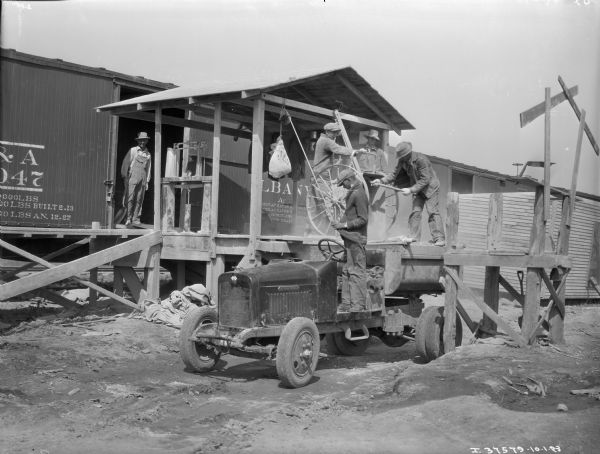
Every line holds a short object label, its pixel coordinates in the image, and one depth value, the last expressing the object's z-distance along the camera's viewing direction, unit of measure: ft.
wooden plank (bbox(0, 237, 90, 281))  37.81
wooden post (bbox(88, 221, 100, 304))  41.19
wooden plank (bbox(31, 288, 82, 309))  39.63
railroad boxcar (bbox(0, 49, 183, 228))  42.22
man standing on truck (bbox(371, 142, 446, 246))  34.06
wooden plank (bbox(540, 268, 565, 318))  28.02
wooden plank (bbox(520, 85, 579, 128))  25.91
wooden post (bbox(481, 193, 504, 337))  29.91
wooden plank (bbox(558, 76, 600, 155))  26.12
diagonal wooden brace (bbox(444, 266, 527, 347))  27.61
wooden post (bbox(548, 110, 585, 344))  28.78
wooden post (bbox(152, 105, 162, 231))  41.98
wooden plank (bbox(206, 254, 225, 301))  39.11
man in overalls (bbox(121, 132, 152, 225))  46.75
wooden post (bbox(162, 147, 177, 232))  42.24
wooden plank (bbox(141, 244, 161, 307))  40.86
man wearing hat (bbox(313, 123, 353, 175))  38.04
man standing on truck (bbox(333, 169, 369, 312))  28.45
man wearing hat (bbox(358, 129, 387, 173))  43.14
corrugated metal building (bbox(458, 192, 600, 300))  60.29
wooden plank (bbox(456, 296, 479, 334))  31.13
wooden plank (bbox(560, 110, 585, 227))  27.96
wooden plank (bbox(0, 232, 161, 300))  32.94
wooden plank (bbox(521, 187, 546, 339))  27.89
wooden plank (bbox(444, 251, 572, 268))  27.61
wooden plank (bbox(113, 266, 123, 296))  42.35
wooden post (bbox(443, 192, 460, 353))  30.19
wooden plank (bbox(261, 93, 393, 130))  38.47
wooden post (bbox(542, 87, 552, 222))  26.12
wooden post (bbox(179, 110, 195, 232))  43.46
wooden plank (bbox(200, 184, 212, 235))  40.11
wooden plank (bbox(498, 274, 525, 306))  31.78
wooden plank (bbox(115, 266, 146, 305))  40.96
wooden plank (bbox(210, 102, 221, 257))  39.09
